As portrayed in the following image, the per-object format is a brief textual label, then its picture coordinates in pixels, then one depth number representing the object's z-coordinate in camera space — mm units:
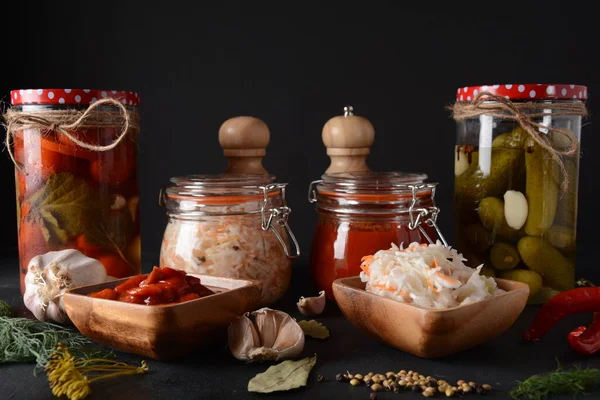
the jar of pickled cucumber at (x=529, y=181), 667
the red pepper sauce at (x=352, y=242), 660
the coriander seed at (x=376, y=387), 522
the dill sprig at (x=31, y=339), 563
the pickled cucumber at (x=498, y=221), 674
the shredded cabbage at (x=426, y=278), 554
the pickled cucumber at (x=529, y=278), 669
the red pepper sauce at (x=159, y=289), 556
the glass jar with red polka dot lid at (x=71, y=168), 672
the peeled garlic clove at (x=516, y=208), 670
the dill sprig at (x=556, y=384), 509
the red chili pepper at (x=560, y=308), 597
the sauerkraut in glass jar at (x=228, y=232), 651
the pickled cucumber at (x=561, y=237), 676
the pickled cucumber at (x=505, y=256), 672
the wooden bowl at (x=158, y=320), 541
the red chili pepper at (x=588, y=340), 566
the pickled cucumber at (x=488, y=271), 682
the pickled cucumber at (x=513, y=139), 670
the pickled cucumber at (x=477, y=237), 684
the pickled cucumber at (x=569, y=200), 679
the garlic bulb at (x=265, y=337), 555
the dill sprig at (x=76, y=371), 508
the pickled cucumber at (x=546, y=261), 668
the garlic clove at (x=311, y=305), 648
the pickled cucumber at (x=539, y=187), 667
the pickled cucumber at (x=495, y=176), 670
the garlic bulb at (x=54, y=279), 624
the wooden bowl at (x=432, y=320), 538
